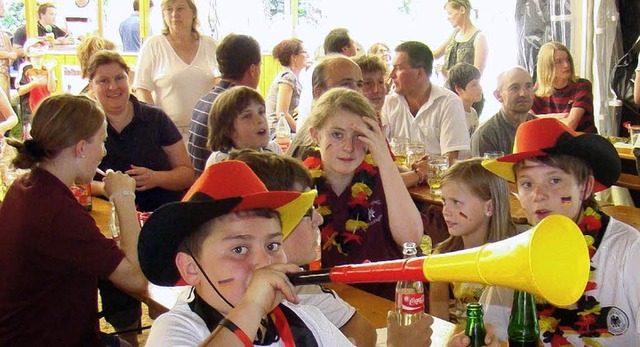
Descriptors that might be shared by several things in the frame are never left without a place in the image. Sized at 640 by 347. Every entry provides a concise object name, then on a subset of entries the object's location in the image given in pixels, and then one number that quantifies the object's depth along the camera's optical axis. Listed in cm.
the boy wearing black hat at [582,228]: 243
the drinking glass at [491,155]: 426
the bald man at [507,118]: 523
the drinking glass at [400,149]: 517
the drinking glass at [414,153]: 503
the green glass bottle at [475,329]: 199
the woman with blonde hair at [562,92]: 648
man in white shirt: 530
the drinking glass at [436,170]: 475
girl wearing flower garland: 334
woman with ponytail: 282
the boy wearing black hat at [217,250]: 169
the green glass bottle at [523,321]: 206
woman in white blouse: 589
